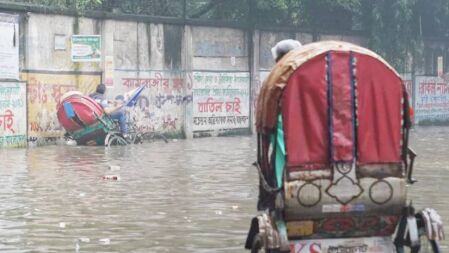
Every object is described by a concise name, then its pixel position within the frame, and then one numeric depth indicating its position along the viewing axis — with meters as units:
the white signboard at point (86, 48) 24.91
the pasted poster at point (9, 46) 22.86
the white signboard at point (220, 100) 28.92
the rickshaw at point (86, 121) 23.59
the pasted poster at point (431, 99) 38.12
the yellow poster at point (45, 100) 23.75
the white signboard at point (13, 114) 22.84
